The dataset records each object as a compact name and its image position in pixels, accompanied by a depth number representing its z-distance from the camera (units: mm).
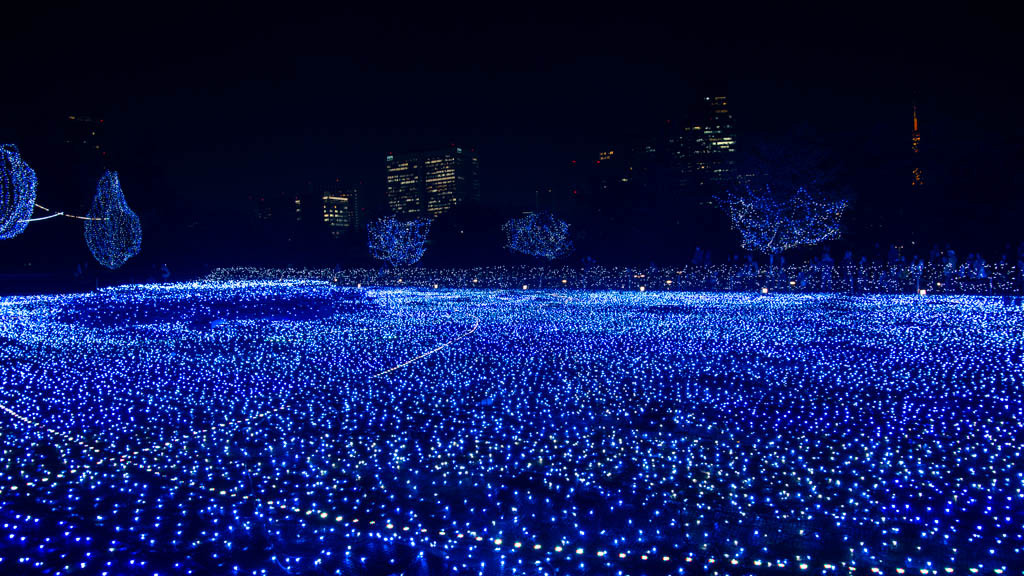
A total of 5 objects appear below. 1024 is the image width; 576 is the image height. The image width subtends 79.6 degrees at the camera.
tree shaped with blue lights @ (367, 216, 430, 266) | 37719
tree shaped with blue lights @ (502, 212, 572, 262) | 38625
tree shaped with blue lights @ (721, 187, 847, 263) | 23750
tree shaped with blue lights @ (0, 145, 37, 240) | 11383
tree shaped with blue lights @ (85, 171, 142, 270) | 22438
